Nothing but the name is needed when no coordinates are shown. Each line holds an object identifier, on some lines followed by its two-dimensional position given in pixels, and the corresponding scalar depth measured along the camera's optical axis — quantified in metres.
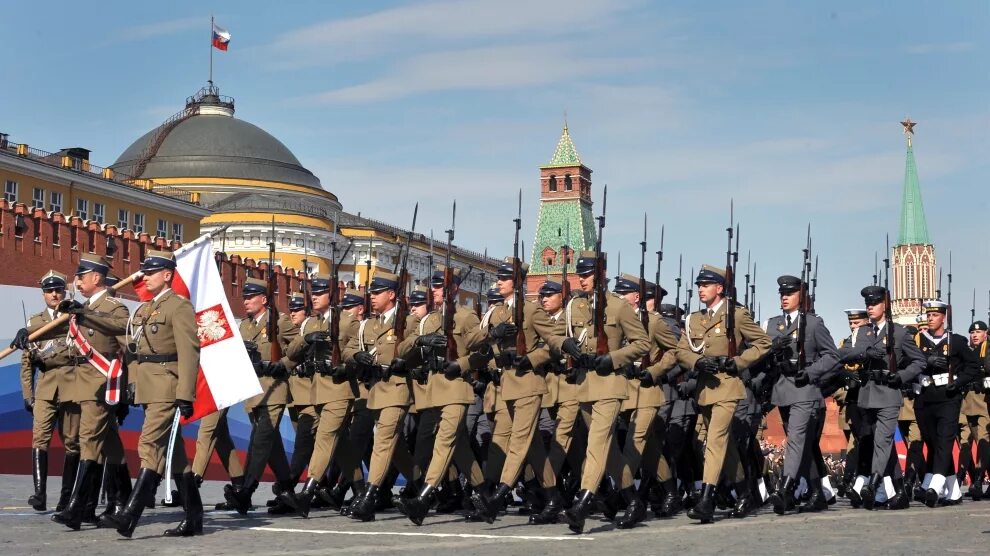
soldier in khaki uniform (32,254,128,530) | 10.55
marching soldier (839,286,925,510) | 12.99
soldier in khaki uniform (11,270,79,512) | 11.25
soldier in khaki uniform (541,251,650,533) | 10.80
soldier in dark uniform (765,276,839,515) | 12.11
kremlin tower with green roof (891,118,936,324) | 135.88
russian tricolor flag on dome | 73.50
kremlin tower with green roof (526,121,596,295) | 111.38
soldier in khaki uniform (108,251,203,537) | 9.95
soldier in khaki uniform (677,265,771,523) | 11.30
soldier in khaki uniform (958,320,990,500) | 15.16
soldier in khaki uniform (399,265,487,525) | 11.09
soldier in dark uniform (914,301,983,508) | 13.56
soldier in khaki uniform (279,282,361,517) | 11.84
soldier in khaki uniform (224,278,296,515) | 12.28
